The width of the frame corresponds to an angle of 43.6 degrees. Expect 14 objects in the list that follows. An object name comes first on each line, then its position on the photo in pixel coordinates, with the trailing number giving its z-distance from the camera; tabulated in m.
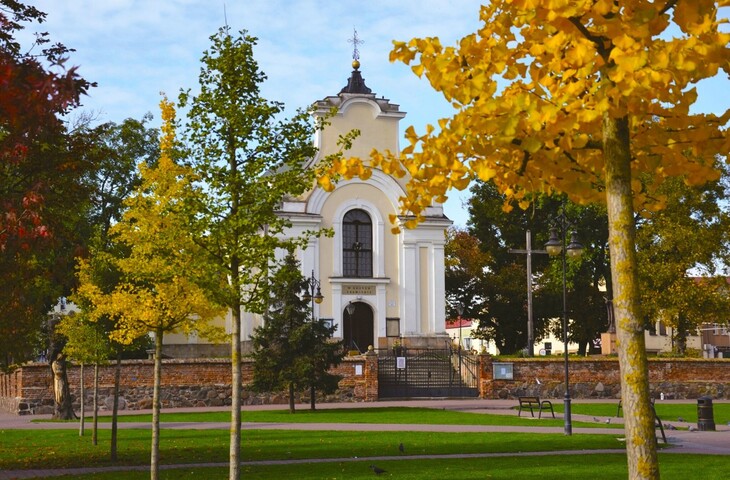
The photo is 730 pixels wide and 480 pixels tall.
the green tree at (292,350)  32.03
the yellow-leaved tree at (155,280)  14.12
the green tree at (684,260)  41.03
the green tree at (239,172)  12.46
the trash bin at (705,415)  22.91
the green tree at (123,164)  52.71
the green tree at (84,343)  20.70
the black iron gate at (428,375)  38.19
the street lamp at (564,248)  23.27
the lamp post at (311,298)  32.47
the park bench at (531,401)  27.23
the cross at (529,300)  43.75
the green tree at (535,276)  54.00
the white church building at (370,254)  47.06
